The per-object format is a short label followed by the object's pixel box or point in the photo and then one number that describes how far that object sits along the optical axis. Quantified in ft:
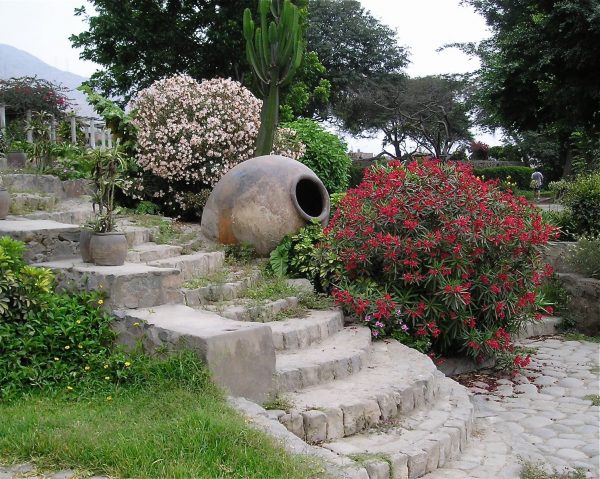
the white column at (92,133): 43.79
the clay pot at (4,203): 22.03
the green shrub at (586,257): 30.01
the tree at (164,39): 61.41
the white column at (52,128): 40.06
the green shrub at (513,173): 90.48
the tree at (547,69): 44.47
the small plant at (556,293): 30.22
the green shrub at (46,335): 15.08
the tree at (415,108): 111.55
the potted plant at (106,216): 18.45
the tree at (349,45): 112.47
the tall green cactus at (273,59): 36.42
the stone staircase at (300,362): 14.69
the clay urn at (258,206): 26.50
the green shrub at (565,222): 34.19
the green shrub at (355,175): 81.30
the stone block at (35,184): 28.43
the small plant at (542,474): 14.69
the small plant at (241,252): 26.27
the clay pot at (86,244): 18.67
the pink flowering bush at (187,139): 34.42
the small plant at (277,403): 15.15
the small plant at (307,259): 23.84
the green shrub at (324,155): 43.68
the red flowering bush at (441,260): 21.66
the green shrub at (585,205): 33.17
